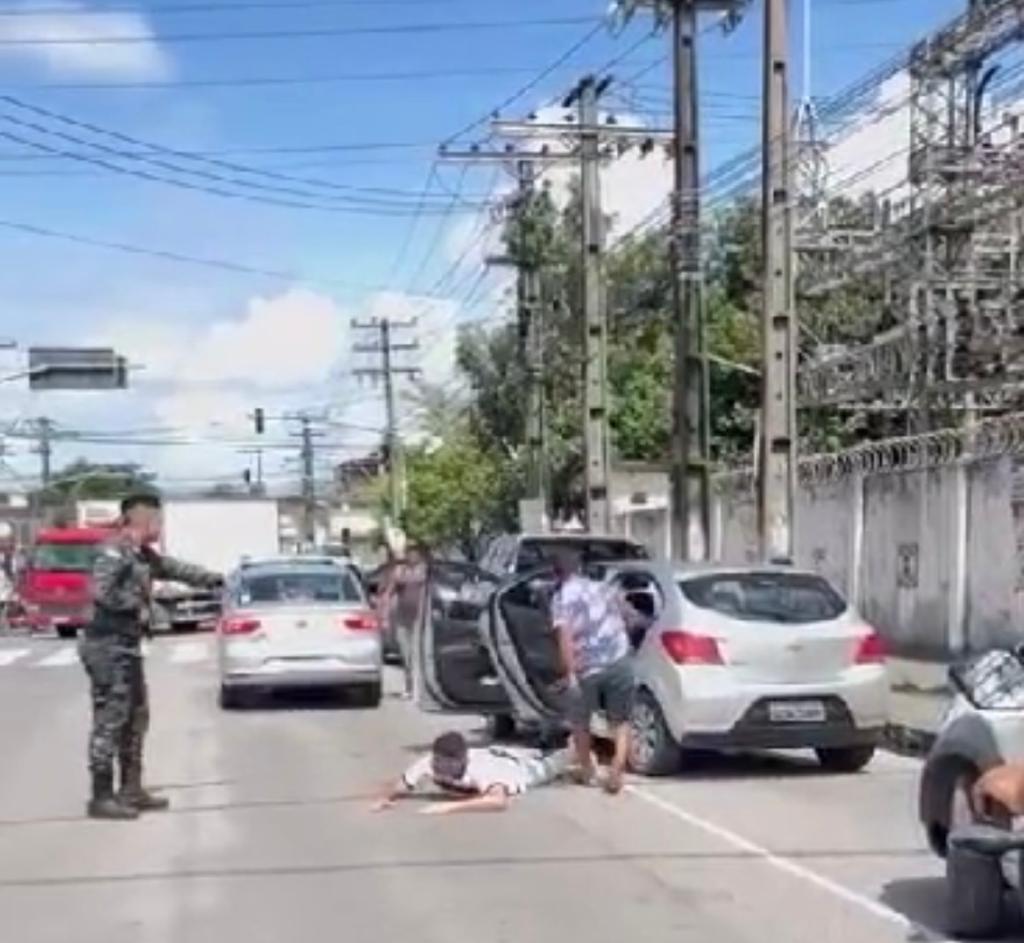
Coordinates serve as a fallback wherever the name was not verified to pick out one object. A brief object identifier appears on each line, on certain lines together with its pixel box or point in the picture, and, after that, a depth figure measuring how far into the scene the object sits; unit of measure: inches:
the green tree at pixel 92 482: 4252.2
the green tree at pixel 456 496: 2490.2
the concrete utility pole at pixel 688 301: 1121.4
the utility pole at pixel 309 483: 4594.7
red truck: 1795.0
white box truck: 2153.1
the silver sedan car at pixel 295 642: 845.2
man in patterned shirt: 542.6
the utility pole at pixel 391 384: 3134.8
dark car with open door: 589.0
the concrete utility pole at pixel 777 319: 872.3
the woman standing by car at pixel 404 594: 905.9
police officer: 496.4
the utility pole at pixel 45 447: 4097.4
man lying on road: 510.6
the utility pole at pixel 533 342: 1884.8
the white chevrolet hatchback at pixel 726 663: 558.9
